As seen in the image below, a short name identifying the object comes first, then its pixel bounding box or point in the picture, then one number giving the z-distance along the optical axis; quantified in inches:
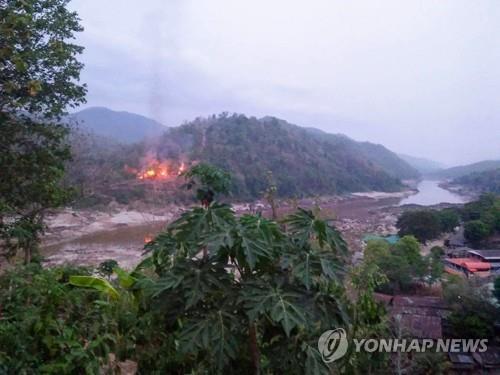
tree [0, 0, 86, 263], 126.0
